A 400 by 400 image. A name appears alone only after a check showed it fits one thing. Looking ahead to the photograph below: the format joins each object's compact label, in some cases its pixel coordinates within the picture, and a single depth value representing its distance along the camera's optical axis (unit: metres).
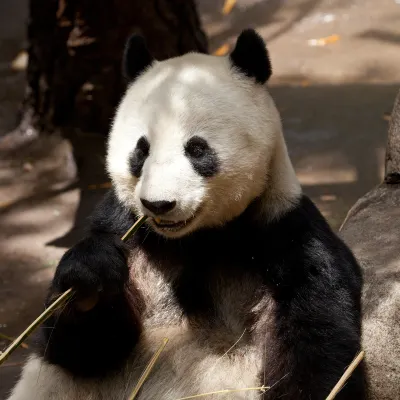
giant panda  6.23
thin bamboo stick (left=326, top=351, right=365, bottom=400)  6.04
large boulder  6.65
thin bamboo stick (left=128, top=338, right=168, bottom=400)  6.57
